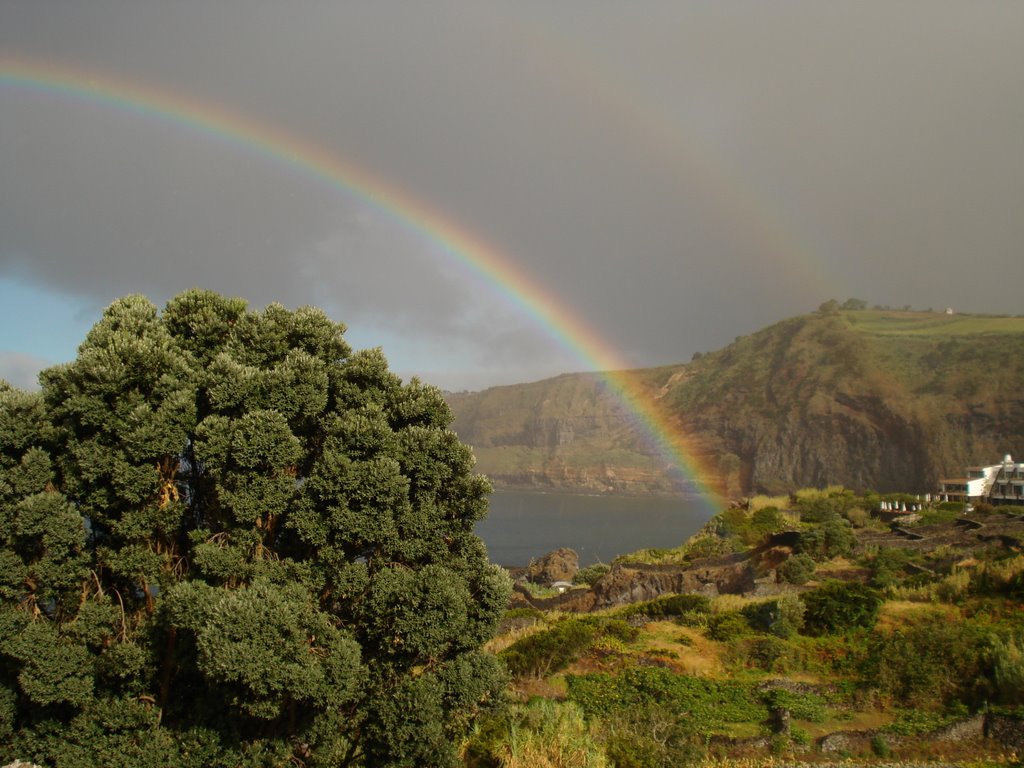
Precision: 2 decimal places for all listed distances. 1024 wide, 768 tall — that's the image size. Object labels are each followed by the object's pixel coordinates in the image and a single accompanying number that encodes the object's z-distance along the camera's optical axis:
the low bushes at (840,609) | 22.20
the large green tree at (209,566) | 10.30
